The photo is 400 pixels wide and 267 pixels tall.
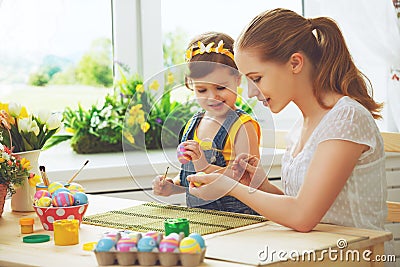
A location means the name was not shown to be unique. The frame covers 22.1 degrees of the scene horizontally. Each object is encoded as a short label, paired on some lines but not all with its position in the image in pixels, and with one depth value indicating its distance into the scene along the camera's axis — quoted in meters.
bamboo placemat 2.81
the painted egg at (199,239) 2.41
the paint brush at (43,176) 3.04
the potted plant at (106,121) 4.49
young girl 2.79
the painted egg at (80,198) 2.90
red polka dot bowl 2.86
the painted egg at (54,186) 2.96
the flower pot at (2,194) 3.07
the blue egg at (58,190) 2.89
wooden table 2.47
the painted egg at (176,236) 2.42
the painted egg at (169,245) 2.39
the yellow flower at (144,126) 3.02
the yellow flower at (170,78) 2.83
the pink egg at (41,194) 2.91
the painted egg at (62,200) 2.87
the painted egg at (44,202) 2.88
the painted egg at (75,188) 3.00
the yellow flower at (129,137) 2.97
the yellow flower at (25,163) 3.09
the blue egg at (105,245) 2.42
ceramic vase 3.20
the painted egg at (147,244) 2.40
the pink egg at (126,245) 2.41
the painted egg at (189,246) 2.39
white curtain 4.34
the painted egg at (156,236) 2.42
